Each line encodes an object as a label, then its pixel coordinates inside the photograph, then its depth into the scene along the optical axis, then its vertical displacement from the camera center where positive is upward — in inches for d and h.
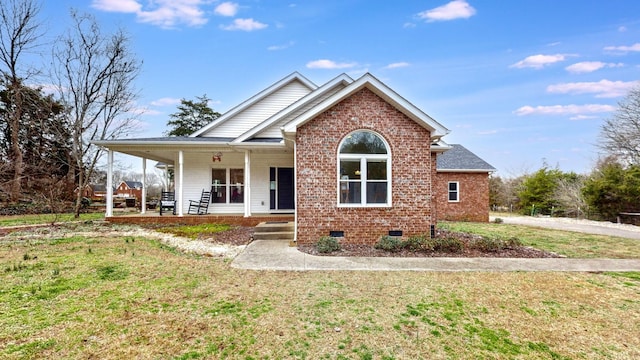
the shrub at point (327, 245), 307.7 -54.5
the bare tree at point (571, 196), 857.5 -10.9
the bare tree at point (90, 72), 707.4 +288.5
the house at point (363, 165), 338.3 +31.4
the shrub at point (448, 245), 311.0 -54.9
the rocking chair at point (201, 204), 546.9 -21.5
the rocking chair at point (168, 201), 562.0 -16.2
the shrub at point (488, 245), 317.4 -56.1
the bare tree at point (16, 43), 748.6 +383.7
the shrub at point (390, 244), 310.5 -54.0
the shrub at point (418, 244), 311.0 -53.6
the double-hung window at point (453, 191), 708.7 +2.9
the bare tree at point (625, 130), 859.4 +181.7
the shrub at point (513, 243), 329.7 -56.1
